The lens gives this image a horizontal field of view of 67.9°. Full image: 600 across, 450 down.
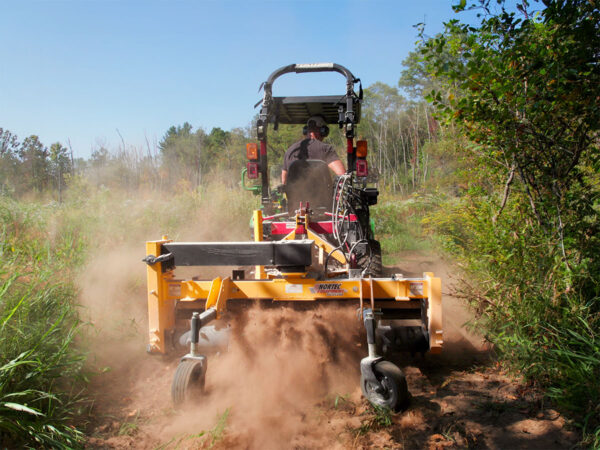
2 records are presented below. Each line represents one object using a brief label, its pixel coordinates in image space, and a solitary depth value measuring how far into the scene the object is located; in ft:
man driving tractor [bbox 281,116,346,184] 19.57
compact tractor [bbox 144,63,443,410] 10.36
